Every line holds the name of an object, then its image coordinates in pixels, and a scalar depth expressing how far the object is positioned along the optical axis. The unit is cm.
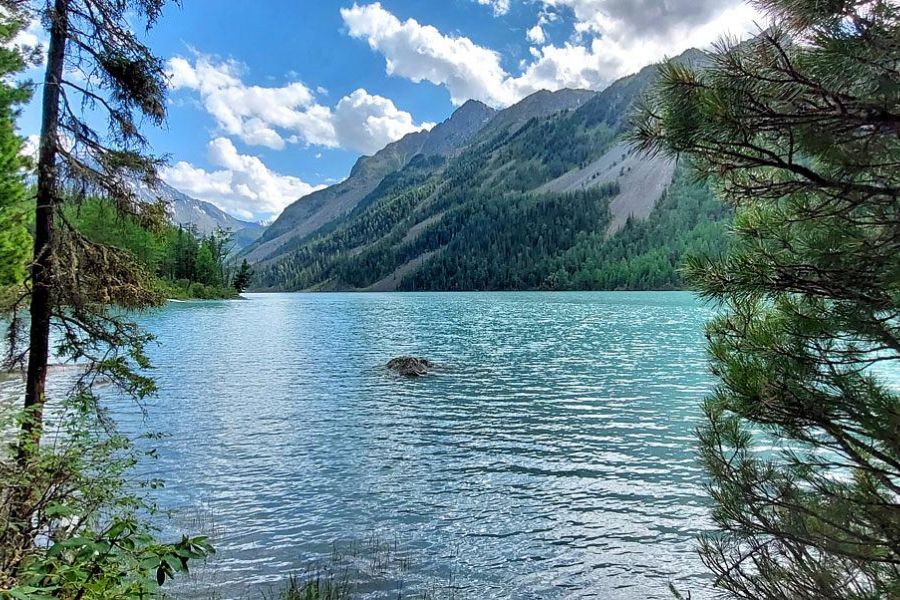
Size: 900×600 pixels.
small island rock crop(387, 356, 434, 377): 3015
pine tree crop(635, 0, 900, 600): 329
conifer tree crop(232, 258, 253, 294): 15262
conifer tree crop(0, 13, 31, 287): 802
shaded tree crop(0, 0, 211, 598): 733
